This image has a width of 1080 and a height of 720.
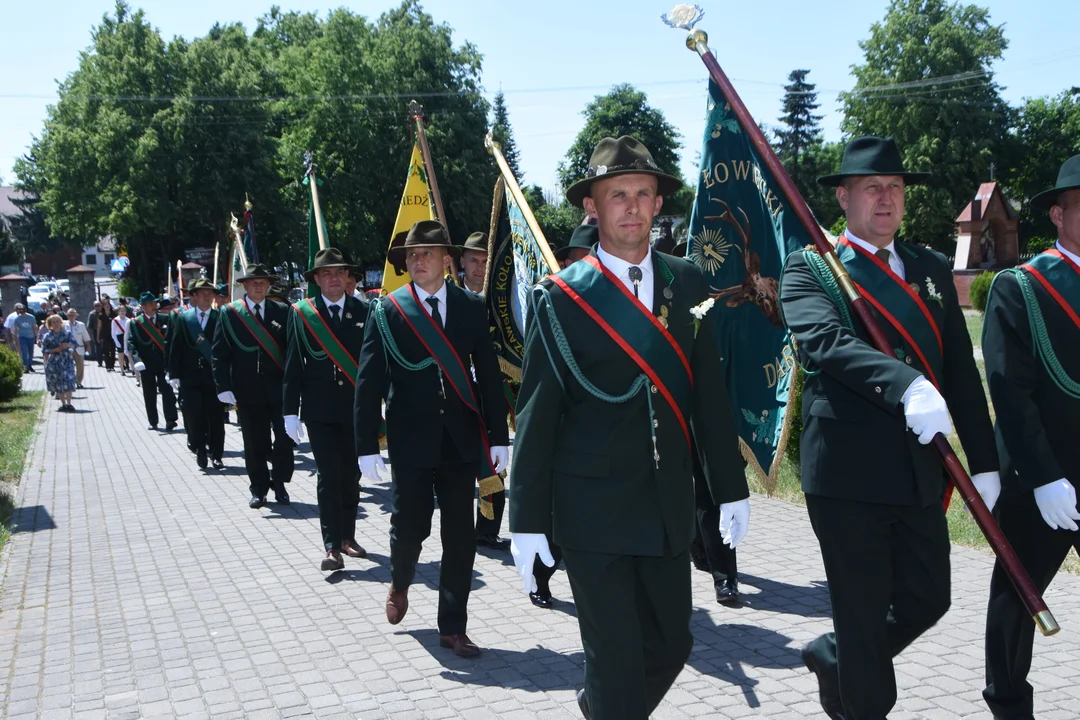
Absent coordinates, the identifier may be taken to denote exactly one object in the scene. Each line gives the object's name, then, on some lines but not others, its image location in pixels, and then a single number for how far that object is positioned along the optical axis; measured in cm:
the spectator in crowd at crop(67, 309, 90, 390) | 2692
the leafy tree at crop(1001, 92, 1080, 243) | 6606
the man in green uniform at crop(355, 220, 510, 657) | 583
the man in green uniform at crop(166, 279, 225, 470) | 1323
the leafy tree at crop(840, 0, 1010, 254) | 6197
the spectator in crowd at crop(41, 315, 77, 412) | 2120
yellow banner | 1038
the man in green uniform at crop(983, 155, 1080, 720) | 405
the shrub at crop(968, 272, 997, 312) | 3272
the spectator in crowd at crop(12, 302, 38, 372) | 3038
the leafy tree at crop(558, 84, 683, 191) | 7362
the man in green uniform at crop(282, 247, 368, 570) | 785
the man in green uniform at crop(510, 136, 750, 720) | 363
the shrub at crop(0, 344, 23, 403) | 2131
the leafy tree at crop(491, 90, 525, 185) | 7156
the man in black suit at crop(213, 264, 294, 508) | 1037
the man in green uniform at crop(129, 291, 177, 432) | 1784
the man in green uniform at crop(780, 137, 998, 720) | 381
